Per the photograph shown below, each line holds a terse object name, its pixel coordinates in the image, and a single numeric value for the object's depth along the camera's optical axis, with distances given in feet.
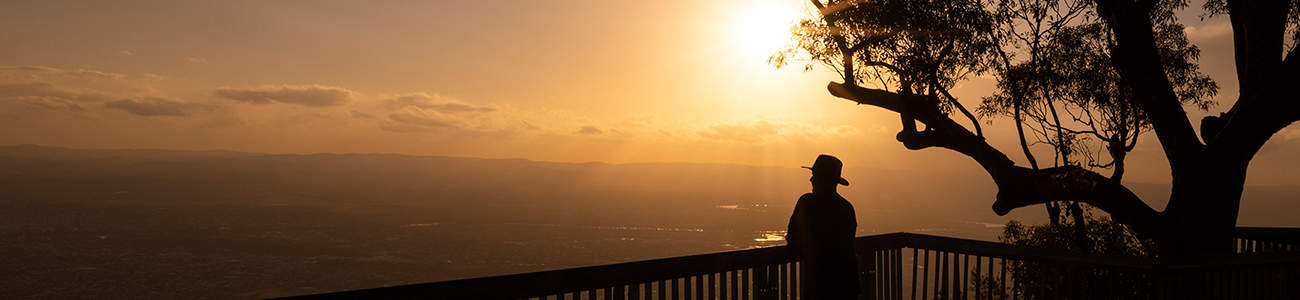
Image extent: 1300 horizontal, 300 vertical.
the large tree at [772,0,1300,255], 24.90
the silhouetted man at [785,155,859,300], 11.96
